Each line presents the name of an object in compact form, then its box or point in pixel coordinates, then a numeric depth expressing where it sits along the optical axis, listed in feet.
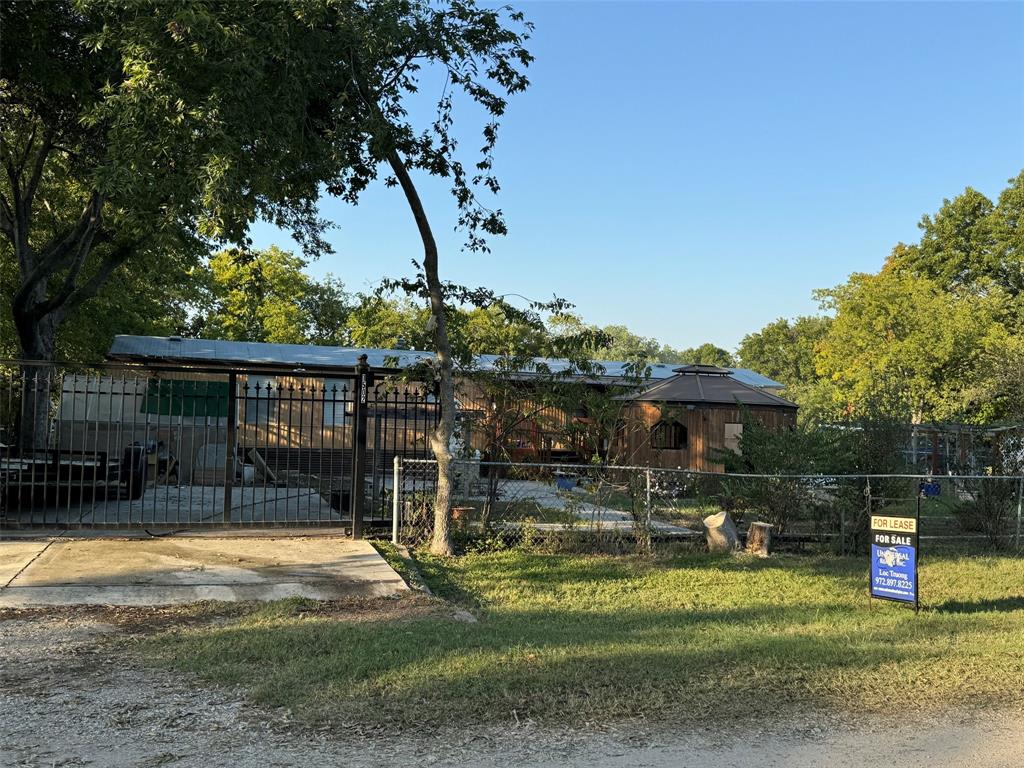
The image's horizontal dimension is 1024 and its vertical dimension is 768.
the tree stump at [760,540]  35.29
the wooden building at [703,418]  66.90
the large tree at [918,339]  85.97
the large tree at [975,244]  118.83
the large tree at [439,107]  28.07
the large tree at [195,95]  23.15
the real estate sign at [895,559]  24.22
